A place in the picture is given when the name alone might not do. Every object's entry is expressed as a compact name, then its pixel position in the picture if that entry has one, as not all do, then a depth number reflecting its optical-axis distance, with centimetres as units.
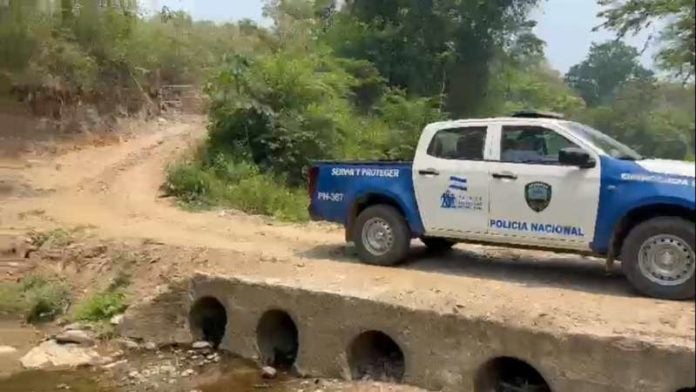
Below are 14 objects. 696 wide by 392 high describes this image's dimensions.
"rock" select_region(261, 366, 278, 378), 862
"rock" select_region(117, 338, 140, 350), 952
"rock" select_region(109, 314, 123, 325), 995
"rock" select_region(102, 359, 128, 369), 903
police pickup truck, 683
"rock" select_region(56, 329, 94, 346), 964
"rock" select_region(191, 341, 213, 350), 945
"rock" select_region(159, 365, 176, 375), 880
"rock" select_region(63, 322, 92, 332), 995
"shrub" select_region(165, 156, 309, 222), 1452
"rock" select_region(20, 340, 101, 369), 915
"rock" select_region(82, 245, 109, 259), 1175
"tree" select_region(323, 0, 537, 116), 2486
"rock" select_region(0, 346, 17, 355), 957
